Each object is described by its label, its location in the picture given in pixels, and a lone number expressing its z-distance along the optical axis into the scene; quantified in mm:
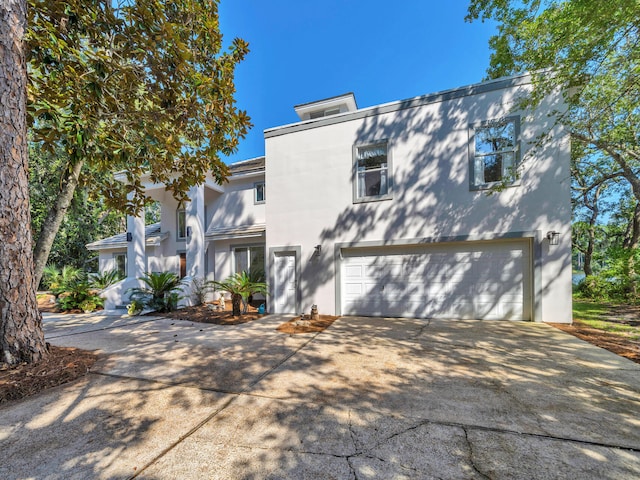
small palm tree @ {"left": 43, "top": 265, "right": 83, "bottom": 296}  10666
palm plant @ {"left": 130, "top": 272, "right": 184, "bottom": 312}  8742
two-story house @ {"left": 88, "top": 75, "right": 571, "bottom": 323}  6570
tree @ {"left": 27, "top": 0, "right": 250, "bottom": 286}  3973
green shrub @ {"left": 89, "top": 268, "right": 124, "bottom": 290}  11031
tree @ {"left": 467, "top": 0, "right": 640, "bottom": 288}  4211
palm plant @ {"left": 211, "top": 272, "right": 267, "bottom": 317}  7832
